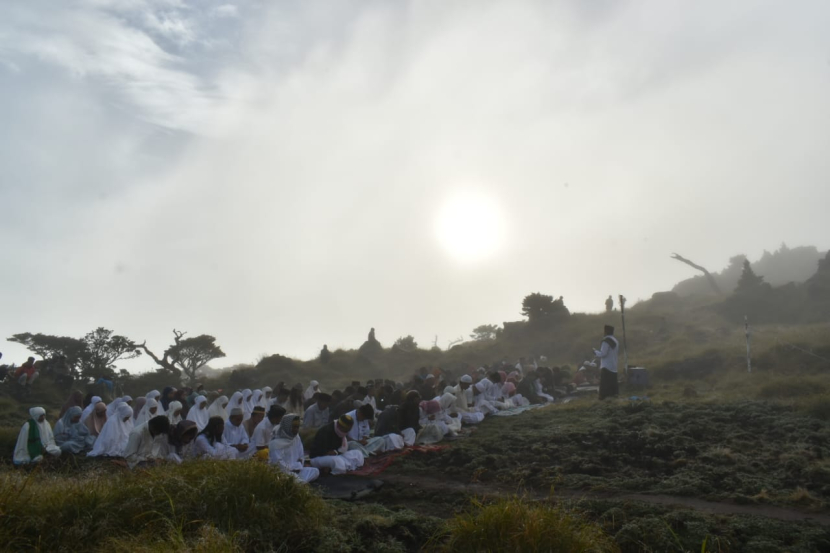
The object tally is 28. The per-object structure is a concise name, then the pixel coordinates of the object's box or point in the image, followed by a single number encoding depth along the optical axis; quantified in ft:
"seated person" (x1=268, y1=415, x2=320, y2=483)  26.55
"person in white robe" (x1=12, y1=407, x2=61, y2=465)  29.22
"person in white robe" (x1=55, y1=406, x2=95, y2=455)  35.24
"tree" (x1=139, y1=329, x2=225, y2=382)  104.99
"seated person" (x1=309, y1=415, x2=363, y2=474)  28.32
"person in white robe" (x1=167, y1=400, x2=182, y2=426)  38.06
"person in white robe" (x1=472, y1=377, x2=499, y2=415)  50.37
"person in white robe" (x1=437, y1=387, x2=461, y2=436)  41.04
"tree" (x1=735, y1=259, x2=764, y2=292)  97.49
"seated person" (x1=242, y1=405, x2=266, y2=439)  32.09
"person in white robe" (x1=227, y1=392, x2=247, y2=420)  47.60
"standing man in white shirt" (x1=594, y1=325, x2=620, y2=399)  48.83
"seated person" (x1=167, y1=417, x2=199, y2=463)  26.07
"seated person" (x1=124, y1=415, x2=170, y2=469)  26.21
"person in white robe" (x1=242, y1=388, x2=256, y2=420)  49.03
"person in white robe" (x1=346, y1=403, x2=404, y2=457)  33.58
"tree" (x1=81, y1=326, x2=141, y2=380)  91.54
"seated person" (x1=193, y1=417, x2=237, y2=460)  26.58
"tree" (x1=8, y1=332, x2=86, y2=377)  93.30
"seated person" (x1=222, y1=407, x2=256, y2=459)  32.12
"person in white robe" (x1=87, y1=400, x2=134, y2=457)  33.09
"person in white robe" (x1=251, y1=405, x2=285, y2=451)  29.73
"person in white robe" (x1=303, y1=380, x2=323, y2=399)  55.13
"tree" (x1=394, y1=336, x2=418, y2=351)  111.46
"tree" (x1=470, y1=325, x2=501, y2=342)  170.81
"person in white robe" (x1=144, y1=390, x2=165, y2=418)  46.81
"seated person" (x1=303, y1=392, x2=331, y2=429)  43.21
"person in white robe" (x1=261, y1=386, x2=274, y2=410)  50.56
